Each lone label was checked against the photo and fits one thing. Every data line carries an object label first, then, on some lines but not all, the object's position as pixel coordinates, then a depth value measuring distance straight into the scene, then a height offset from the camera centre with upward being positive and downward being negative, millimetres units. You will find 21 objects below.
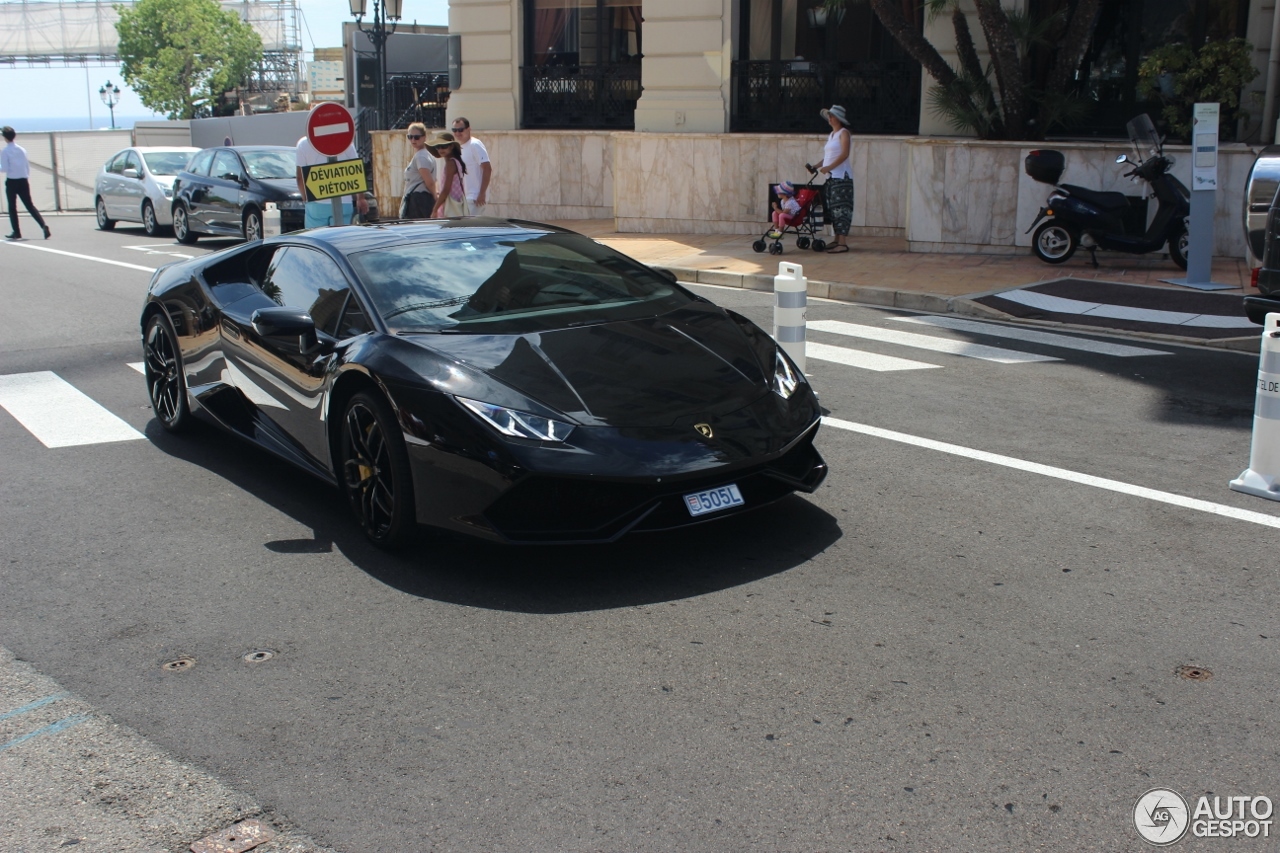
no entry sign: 12852 +185
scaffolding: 110000 +10171
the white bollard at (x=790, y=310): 7625 -945
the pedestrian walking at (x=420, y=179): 14484 -340
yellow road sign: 12352 -306
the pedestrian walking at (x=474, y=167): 15078 -207
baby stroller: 16031 -911
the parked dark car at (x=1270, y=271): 8672 -778
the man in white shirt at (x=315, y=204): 14242 -604
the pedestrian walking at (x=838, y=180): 15914 -343
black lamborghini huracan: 5004 -1004
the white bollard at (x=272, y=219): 14992 -835
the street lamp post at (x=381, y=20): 24297 +2455
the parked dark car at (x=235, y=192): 19156 -685
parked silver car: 22906 -736
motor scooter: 13938 -643
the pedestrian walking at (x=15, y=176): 22328 -533
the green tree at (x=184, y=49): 107000 +8159
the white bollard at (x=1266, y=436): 6211 -1361
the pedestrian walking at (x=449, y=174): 14352 -280
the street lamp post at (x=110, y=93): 95188 +3964
